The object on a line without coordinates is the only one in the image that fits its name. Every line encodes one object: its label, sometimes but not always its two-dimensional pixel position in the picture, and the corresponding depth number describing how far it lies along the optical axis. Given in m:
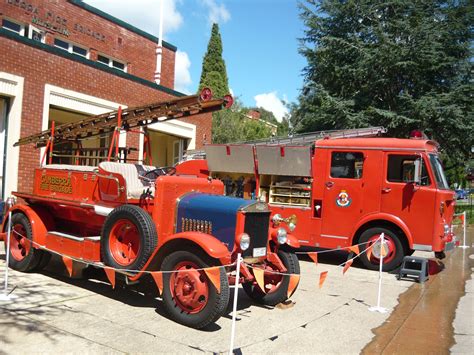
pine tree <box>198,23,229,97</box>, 36.81
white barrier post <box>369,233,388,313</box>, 6.63
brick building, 11.42
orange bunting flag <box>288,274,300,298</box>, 6.32
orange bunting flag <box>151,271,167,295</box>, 5.47
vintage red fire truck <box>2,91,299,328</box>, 5.39
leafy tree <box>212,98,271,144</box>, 25.08
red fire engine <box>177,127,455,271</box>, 9.41
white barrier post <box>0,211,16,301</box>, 5.90
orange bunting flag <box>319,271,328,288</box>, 6.50
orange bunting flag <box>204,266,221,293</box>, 5.02
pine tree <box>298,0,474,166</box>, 17.86
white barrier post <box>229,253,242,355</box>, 4.21
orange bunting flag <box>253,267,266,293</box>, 5.45
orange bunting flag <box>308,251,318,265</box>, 6.89
